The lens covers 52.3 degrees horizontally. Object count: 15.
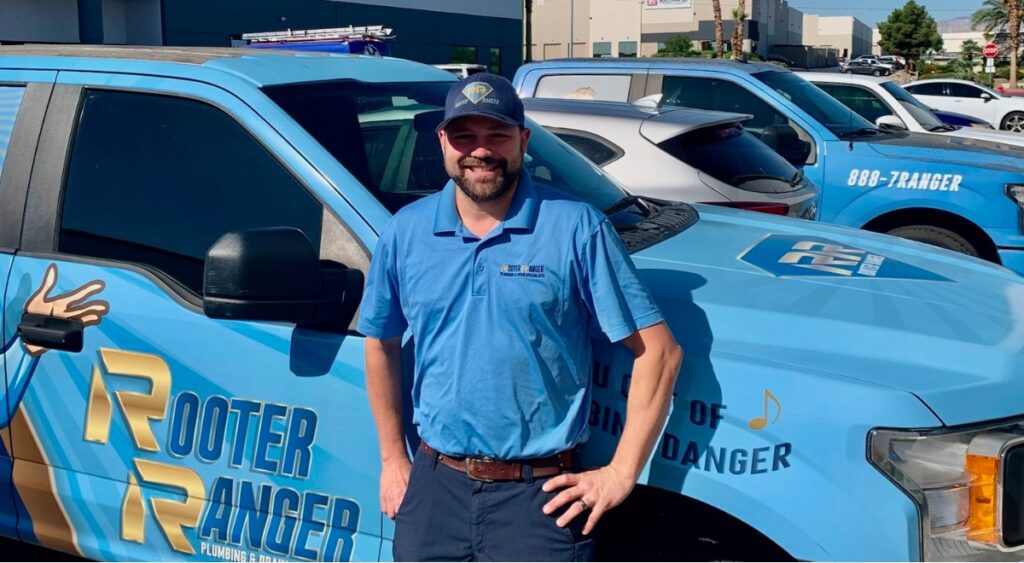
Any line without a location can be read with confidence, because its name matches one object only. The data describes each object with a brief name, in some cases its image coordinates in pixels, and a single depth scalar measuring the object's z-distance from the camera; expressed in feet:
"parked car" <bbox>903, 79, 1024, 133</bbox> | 83.30
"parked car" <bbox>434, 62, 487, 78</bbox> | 57.51
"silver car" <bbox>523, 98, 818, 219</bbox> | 19.75
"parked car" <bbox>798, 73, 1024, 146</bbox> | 34.86
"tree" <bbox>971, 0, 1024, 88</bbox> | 191.62
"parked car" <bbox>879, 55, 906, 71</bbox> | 233.96
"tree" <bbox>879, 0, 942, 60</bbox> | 251.60
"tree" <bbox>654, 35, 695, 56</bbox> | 186.18
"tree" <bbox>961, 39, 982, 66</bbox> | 200.03
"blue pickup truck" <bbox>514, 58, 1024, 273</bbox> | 23.27
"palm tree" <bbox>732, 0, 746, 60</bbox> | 91.25
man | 7.48
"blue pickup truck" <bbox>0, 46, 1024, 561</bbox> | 7.30
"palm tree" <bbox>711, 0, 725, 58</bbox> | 88.70
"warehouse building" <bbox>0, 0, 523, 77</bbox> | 72.79
